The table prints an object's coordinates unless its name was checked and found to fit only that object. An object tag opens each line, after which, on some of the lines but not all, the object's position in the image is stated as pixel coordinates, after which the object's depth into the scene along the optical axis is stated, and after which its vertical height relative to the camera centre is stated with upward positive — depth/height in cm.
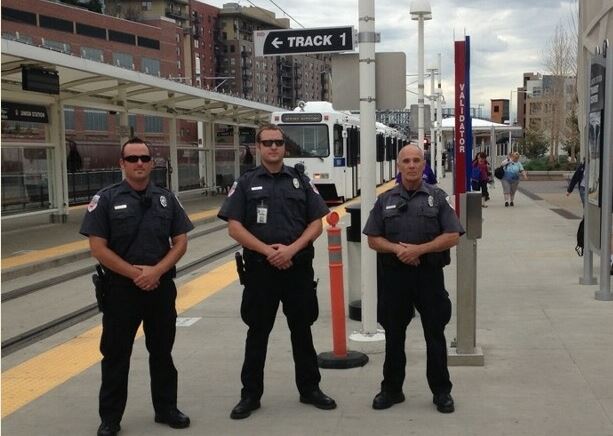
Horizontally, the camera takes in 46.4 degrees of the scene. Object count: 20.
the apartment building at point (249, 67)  14525 +1758
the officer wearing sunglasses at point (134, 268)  423 -67
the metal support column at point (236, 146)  2805 +23
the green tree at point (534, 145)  5992 +7
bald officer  457 -74
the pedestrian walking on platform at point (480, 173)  2008 -73
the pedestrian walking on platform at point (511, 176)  2022 -85
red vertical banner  538 +23
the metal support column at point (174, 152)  2212 +4
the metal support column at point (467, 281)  533 -100
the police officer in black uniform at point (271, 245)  458 -59
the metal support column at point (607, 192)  776 -53
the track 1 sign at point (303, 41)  614 +97
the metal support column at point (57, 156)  1599 -1
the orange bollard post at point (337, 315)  545 -126
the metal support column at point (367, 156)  602 -6
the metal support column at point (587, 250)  868 -129
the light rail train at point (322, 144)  2111 +18
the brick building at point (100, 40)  7300 +1398
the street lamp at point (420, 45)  2208 +347
